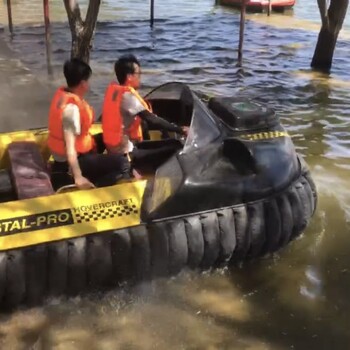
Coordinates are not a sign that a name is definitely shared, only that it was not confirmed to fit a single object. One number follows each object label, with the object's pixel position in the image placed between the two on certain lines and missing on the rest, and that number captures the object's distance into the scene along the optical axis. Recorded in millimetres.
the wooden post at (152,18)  14914
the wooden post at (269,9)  17281
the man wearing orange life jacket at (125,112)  4316
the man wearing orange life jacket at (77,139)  4008
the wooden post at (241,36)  10562
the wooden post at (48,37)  9141
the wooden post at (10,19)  12828
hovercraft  3613
